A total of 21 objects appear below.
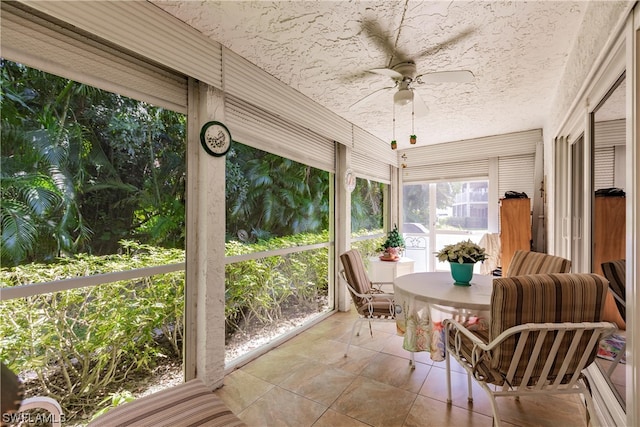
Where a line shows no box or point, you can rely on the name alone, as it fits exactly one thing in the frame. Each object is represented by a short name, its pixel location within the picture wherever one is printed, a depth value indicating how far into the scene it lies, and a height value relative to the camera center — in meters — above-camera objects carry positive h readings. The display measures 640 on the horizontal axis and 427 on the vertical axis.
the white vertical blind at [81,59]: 1.33 +0.85
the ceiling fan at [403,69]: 1.87 +1.14
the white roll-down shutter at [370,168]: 4.18 +0.70
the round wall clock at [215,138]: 2.07 +0.55
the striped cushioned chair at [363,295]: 2.51 -0.81
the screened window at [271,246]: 2.48 -0.38
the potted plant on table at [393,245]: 4.20 -0.58
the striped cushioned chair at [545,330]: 1.29 -0.57
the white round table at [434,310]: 1.81 -0.70
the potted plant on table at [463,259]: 2.12 -0.37
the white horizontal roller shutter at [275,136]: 2.39 +0.77
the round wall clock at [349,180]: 3.80 +0.42
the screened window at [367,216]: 4.30 -0.09
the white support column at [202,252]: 2.07 -0.32
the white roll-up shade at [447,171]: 4.53 +0.68
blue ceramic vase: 2.12 -0.48
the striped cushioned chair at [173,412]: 1.08 -0.83
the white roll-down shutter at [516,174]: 4.13 +0.55
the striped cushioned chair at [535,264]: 1.97 -0.42
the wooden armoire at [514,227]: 3.54 -0.21
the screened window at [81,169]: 1.36 +0.24
